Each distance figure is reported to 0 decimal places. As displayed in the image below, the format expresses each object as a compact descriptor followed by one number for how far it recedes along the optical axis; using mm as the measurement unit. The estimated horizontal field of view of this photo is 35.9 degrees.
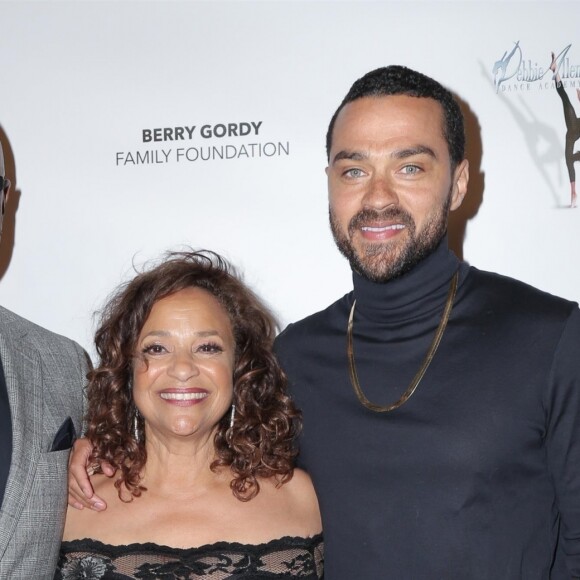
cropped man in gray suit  1920
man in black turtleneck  1814
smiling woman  2059
